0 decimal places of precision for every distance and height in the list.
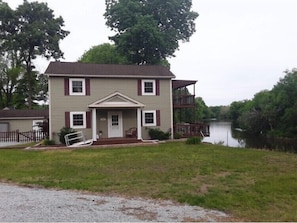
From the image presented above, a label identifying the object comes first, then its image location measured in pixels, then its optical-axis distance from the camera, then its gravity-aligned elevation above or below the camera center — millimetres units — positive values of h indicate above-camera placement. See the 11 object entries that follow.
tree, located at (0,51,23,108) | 39250 +6236
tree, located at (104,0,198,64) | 30328 +10114
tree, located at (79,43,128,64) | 39125 +8797
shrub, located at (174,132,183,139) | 21750 -1201
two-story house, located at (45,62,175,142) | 19375 +1492
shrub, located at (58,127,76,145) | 18609 -687
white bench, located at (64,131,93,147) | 18036 -1215
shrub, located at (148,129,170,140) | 20656 -995
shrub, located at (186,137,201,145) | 18156 -1323
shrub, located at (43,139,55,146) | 18498 -1296
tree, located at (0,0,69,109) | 34375 +10666
